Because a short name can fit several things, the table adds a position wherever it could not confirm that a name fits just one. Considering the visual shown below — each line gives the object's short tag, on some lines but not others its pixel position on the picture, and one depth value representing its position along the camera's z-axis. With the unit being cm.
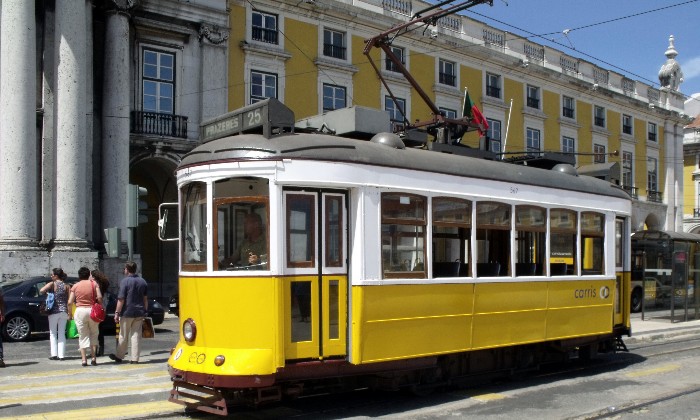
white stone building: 2098
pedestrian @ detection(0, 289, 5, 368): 1211
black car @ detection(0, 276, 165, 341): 1641
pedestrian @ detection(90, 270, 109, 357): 1295
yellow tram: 783
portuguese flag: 1550
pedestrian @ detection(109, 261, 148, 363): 1227
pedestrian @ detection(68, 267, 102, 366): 1236
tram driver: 789
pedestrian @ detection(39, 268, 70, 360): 1301
